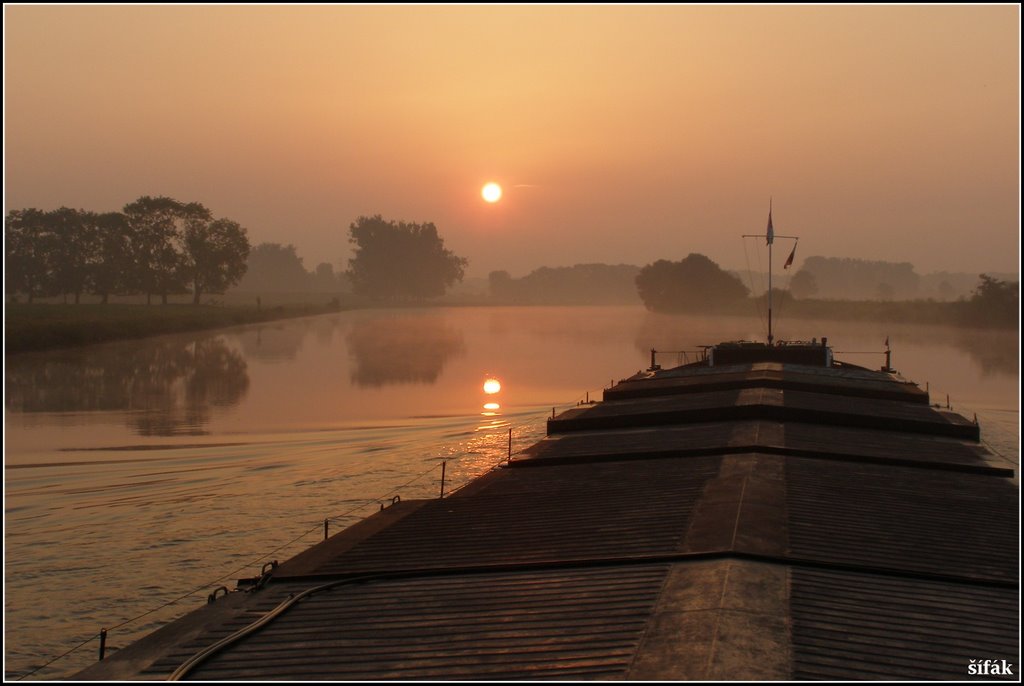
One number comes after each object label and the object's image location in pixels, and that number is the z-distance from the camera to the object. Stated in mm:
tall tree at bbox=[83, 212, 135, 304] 128875
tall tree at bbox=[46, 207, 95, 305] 128250
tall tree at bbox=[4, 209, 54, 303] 128125
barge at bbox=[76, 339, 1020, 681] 10523
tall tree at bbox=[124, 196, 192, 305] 131125
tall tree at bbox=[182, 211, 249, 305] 135250
